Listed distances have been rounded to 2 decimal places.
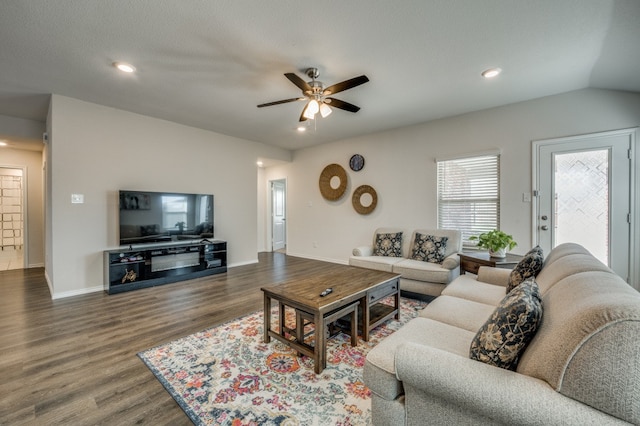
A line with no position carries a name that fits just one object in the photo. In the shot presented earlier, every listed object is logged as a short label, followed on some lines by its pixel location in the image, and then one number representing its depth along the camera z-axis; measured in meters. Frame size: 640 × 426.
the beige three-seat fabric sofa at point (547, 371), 0.82
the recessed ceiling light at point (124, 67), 2.75
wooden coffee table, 2.01
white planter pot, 3.24
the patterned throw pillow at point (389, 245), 4.25
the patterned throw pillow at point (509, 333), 1.14
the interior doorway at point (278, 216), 7.62
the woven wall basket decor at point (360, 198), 5.30
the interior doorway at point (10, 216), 6.18
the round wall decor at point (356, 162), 5.47
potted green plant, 3.22
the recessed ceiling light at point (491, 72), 2.87
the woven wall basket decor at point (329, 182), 5.78
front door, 3.18
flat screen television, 4.07
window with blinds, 4.09
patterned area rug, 1.61
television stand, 3.86
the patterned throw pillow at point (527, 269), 2.14
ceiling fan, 2.54
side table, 3.08
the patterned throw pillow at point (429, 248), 3.78
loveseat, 3.38
